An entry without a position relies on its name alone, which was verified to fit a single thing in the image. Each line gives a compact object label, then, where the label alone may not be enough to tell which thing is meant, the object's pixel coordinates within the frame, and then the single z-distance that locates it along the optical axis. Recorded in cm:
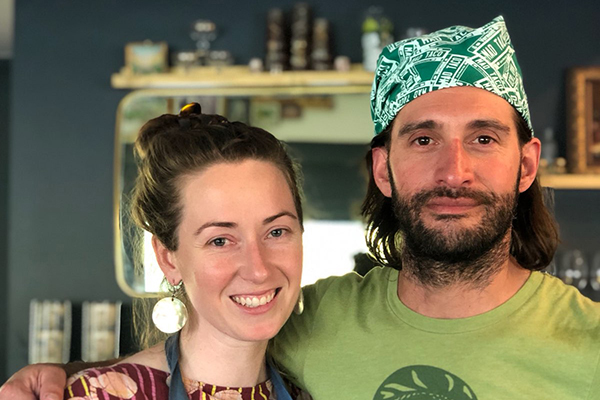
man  155
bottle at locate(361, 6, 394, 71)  439
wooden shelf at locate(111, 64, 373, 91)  446
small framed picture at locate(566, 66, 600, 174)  438
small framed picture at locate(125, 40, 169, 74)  460
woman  162
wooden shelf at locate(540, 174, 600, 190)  432
